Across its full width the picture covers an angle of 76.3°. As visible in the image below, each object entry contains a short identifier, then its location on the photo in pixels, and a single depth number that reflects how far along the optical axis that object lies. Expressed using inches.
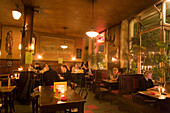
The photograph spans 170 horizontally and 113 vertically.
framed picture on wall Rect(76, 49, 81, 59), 448.5
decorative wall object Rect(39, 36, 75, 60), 396.5
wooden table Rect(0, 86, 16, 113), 125.5
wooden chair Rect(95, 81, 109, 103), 198.9
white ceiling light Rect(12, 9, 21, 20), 154.0
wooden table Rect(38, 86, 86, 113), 83.7
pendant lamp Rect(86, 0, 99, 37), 186.2
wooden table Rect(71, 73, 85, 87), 310.7
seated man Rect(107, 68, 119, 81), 215.9
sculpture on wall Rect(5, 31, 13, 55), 332.0
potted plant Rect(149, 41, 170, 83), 138.2
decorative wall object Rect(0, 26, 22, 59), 330.6
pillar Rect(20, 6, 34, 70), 194.9
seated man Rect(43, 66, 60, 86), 189.5
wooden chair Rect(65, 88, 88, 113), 109.9
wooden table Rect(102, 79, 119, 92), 193.2
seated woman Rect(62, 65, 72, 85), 270.8
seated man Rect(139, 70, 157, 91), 148.9
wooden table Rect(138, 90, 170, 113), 111.8
